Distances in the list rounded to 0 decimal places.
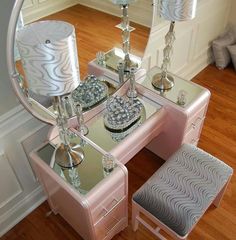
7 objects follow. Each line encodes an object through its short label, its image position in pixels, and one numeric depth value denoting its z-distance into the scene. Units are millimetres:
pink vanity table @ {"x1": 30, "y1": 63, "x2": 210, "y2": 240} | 1396
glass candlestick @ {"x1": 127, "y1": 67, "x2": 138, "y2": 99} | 1814
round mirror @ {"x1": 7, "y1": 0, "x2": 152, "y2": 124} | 1273
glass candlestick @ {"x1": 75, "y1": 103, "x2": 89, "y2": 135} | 1599
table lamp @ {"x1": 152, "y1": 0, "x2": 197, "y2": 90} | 1545
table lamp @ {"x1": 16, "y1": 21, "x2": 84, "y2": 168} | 1001
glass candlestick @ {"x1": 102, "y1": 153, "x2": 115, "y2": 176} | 1415
